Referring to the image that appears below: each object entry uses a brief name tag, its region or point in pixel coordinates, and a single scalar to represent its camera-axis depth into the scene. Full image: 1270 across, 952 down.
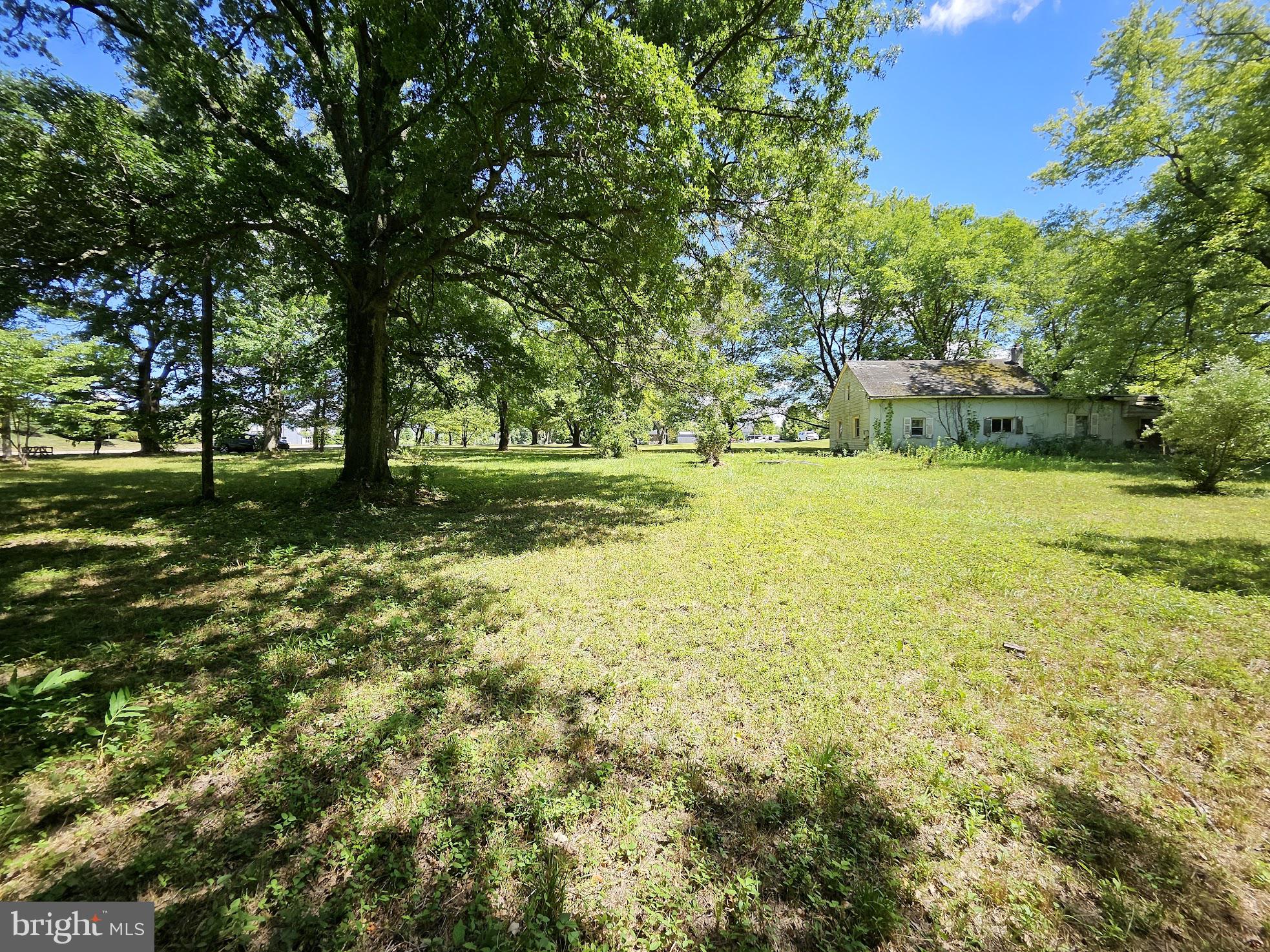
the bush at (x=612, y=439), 24.25
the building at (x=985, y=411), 23.94
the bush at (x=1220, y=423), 9.66
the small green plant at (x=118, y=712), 2.33
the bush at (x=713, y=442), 16.52
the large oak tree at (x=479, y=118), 5.27
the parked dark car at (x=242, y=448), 28.52
